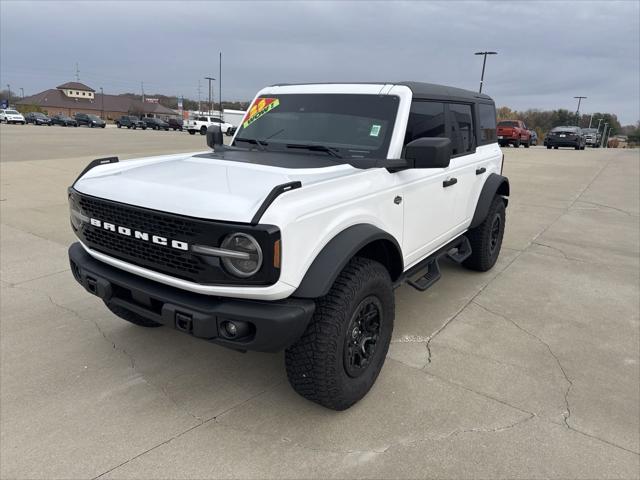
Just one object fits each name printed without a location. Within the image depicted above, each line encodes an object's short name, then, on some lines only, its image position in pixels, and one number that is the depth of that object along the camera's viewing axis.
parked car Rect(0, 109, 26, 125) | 48.16
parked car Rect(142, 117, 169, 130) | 49.68
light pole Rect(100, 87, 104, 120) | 93.44
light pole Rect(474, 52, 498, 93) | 38.41
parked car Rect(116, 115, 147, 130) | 50.36
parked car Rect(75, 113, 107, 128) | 49.09
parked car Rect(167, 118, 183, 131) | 48.84
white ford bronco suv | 2.12
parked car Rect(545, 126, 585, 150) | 30.36
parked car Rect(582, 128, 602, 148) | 38.06
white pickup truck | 39.97
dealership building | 93.31
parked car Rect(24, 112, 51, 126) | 50.34
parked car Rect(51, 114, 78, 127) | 49.25
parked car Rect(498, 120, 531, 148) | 29.31
